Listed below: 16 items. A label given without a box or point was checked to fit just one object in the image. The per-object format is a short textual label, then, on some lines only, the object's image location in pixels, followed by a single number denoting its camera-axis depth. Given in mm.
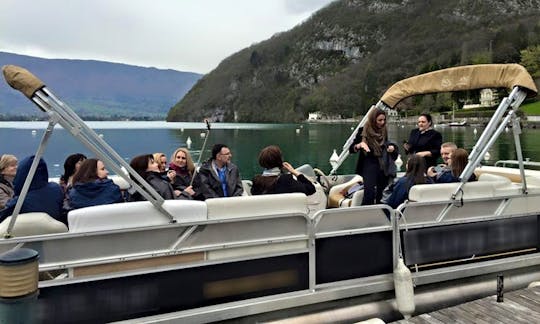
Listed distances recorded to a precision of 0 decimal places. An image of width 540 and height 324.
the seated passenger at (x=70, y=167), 4885
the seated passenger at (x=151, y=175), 4215
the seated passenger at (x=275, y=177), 4633
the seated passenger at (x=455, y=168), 5125
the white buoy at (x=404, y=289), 4199
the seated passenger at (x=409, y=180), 4844
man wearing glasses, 4805
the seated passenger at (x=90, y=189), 3857
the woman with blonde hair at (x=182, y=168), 5398
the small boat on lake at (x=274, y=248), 3270
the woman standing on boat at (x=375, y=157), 5328
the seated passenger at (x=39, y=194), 3676
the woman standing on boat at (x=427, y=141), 6004
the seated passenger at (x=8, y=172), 4691
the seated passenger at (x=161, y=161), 5245
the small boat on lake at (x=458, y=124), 85625
